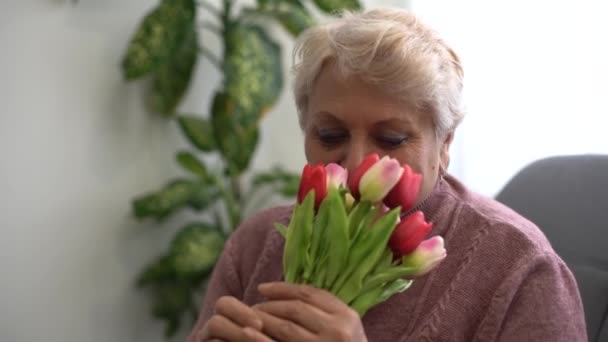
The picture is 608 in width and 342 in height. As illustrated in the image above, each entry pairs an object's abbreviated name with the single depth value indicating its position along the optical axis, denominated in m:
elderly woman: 0.93
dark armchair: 1.18
